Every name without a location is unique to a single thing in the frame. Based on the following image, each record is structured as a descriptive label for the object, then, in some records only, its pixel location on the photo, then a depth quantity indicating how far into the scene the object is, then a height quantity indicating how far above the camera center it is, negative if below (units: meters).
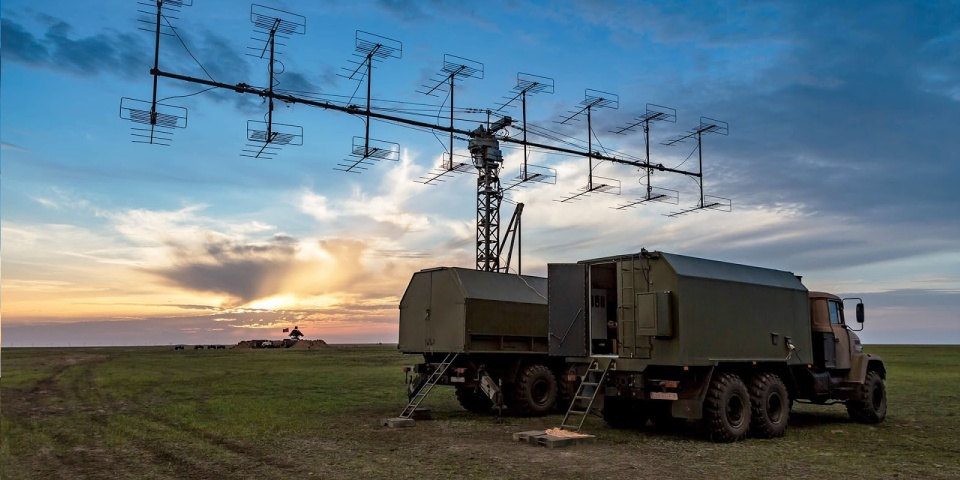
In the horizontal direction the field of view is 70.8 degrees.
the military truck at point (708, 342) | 13.85 -0.51
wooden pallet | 13.13 -2.40
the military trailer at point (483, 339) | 18.53 -0.61
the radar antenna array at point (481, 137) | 17.44 +6.18
